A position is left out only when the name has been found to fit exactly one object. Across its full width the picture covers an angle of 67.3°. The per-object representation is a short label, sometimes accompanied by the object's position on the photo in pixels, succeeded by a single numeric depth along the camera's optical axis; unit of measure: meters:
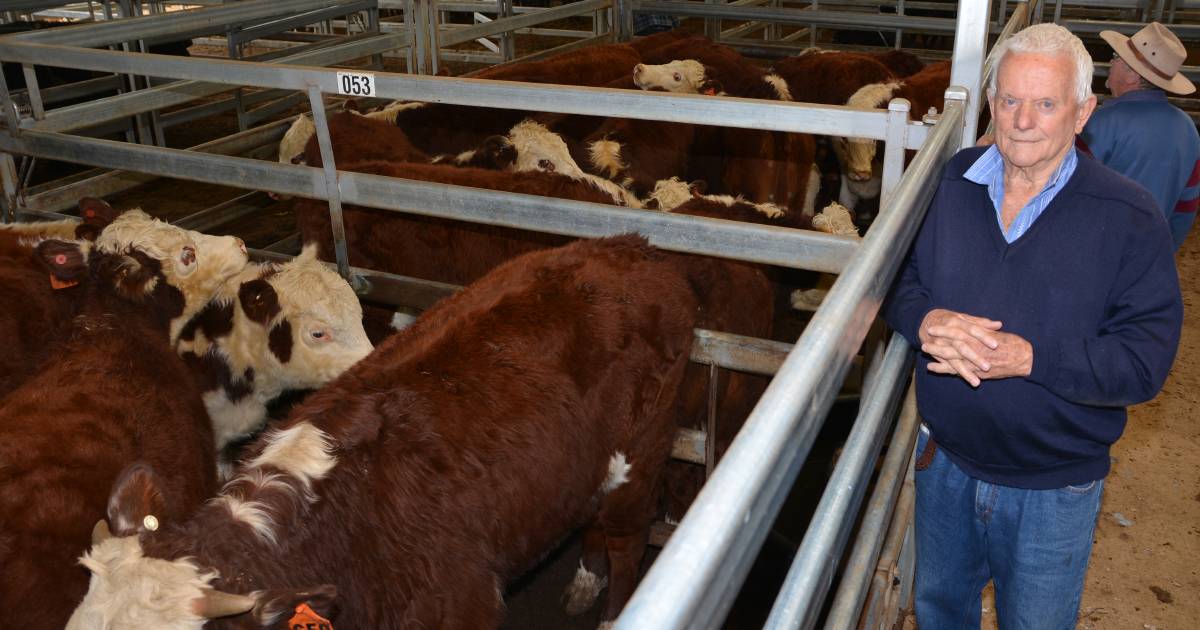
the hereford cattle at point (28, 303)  3.42
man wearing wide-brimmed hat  3.67
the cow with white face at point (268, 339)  3.69
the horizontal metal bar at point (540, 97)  2.60
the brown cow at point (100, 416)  2.44
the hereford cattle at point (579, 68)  6.56
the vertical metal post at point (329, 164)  3.36
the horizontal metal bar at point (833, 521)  1.15
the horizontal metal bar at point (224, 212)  5.08
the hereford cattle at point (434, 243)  4.54
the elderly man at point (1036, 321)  1.86
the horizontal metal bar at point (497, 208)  2.77
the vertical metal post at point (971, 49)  2.29
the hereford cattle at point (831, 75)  7.14
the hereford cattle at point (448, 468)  1.96
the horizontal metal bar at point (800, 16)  8.23
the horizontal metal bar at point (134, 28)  4.55
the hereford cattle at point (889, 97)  6.38
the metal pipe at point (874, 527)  1.69
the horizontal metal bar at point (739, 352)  3.14
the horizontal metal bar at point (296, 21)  7.11
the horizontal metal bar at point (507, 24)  6.85
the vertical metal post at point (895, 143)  2.46
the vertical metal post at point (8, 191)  4.52
